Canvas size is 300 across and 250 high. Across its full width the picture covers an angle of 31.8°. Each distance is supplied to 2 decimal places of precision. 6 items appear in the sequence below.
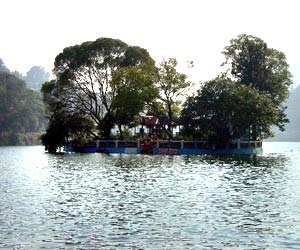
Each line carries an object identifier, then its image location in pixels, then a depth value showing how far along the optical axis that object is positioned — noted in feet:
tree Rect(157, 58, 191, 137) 306.41
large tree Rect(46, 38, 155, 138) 336.49
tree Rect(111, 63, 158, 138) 304.91
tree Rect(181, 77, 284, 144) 281.95
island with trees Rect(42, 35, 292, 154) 286.87
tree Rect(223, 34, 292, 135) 346.33
